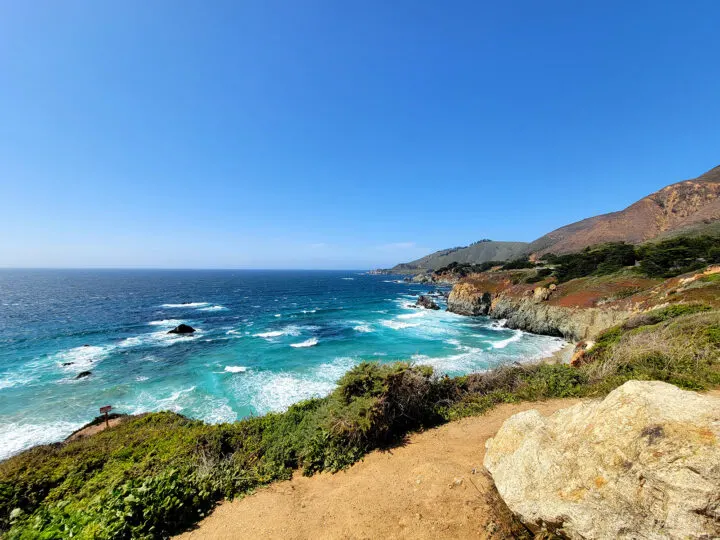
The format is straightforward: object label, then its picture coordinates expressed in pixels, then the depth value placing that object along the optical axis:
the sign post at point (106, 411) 13.83
